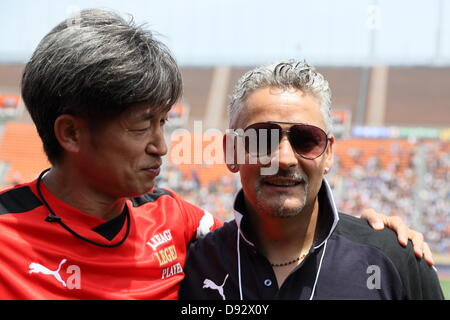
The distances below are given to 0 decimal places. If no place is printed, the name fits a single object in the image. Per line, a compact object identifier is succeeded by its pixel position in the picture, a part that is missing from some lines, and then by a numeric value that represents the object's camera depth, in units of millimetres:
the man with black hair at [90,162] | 2242
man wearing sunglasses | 2311
